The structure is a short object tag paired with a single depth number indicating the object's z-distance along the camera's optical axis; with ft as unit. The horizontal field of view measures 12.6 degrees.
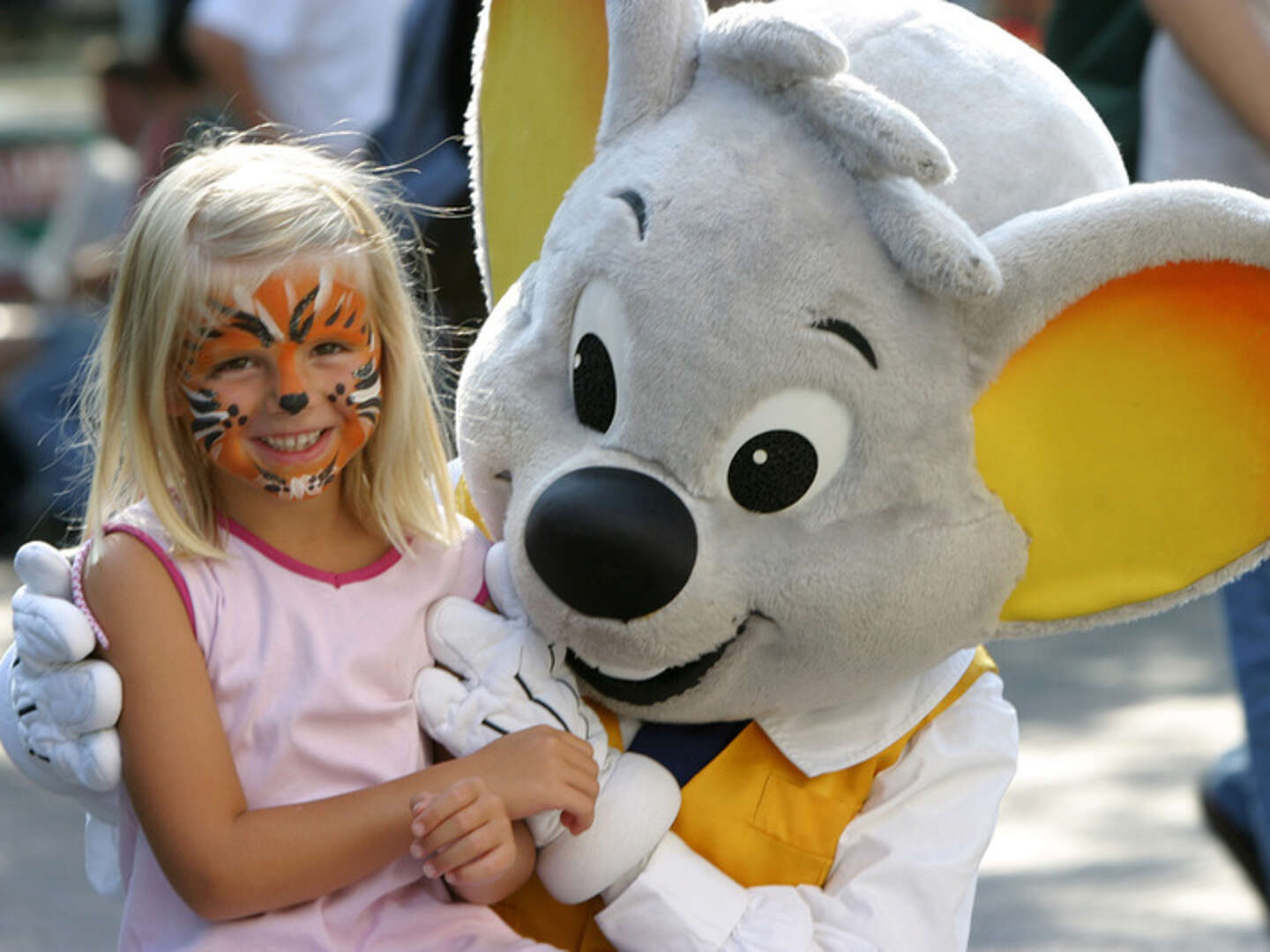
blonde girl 11.19
